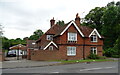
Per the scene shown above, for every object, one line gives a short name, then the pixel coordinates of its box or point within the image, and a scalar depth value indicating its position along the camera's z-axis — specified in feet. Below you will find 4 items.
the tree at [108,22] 80.96
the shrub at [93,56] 53.58
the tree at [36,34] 190.72
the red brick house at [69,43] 50.13
